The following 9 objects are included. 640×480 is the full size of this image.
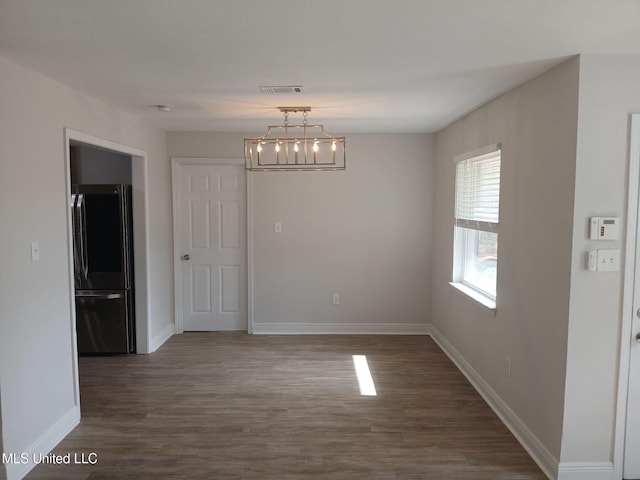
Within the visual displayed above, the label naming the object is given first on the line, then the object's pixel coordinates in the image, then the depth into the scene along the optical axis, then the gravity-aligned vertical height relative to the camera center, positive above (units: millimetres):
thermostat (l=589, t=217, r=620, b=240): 2258 -79
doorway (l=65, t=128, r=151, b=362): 4273 -369
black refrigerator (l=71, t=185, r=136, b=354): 4211 -554
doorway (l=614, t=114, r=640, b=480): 2254 -716
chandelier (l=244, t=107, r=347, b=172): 4821 +701
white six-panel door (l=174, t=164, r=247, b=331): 5031 -396
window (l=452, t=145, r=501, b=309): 3432 -94
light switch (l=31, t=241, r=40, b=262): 2562 -242
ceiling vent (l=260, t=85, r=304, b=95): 2910 +849
